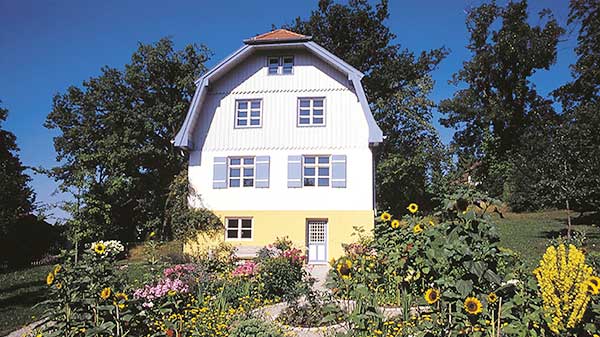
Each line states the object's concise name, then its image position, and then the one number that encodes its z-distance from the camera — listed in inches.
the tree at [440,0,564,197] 1085.8
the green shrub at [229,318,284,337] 174.7
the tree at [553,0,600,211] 536.4
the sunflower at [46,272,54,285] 152.3
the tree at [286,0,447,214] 930.1
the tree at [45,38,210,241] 919.0
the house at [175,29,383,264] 594.5
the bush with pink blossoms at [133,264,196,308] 248.6
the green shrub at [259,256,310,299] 348.8
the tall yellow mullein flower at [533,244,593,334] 112.7
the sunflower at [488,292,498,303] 124.9
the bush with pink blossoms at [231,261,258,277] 382.3
